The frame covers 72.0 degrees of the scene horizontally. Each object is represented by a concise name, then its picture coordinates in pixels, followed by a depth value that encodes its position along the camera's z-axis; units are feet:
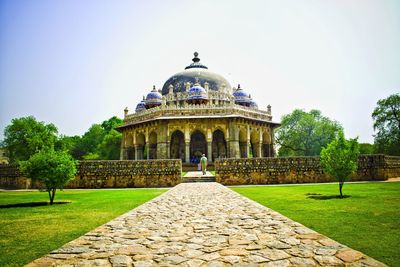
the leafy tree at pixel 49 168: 26.00
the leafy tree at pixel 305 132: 109.70
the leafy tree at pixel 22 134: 108.96
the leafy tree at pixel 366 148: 128.61
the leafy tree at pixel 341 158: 27.86
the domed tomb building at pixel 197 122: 73.67
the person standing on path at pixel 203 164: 51.48
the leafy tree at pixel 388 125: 86.02
